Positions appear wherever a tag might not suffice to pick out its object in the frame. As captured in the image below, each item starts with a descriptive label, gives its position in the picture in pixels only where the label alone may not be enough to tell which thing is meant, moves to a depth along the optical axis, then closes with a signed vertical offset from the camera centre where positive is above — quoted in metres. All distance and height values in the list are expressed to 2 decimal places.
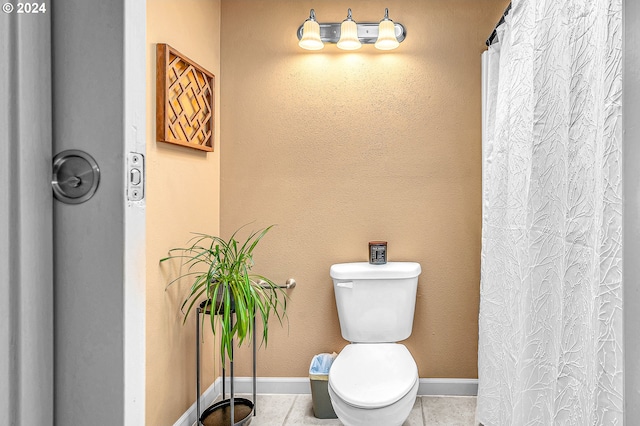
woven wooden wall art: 1.77 +0.50
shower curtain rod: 2.08 +0.84
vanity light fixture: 2.25 +0.93
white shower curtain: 0.87 -0.02
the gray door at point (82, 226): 0.34 -0.01
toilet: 1.76 -0.65
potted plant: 1.81 -0.33
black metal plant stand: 1.95 -0.94
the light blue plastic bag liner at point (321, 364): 2.26 -0.80
